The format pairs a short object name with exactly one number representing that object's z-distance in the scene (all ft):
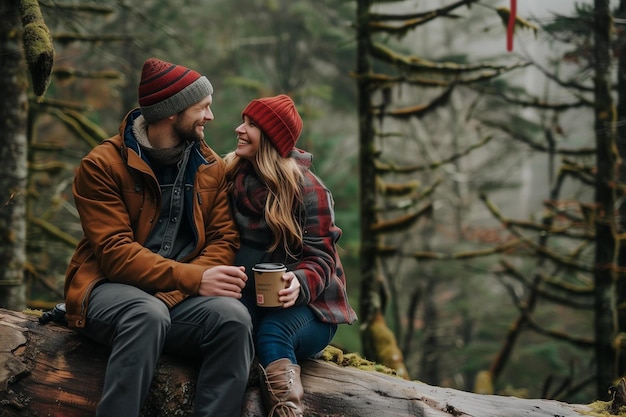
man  10.33
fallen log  11.25
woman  11.80
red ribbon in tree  20.21
